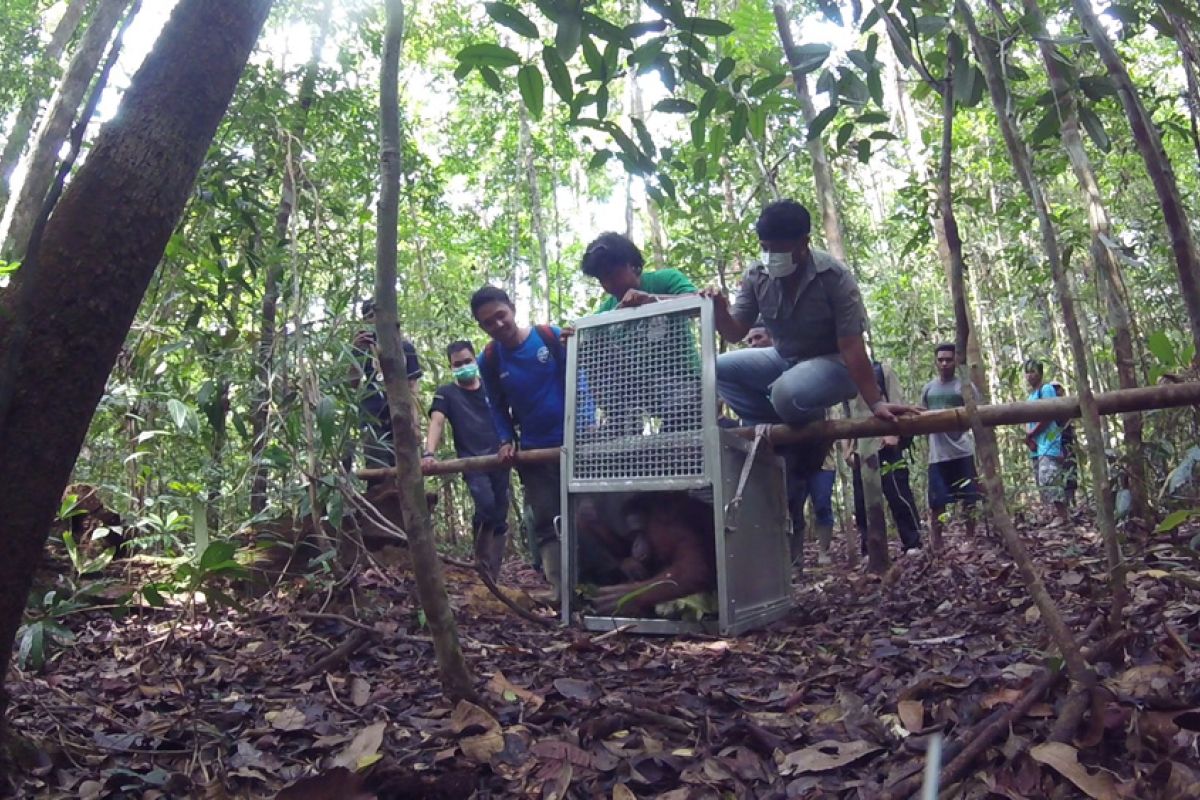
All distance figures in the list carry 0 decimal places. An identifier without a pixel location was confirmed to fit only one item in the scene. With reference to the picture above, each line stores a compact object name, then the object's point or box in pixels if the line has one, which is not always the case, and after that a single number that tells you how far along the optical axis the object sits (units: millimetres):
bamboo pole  2818
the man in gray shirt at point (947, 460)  5824
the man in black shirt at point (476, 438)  5359
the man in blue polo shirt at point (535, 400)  4598
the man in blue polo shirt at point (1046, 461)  4874
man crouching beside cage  3592
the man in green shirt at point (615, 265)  4137
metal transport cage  3494
